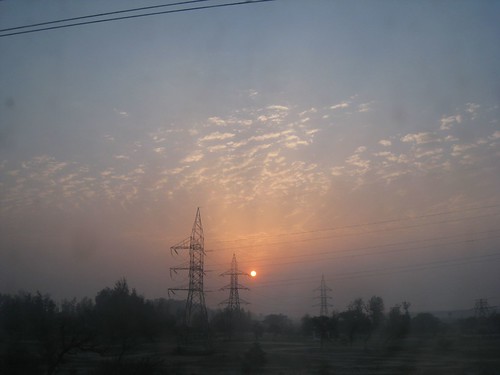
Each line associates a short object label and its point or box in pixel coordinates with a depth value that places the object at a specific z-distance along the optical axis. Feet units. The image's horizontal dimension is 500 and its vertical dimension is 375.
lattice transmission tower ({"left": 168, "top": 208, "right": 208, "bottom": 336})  163.93
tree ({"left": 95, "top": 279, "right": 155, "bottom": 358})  135.85
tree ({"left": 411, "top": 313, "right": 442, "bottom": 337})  271.90
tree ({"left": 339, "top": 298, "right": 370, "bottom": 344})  225.74
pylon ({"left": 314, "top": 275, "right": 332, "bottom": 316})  252.62
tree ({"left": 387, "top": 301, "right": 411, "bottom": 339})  225.97
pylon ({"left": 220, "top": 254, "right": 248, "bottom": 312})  220.02
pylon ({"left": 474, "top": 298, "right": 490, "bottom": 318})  300.91
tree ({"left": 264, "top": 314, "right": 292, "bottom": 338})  326.65
